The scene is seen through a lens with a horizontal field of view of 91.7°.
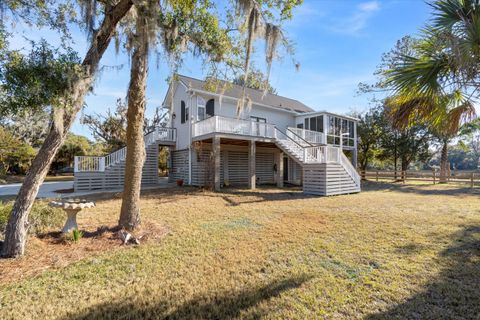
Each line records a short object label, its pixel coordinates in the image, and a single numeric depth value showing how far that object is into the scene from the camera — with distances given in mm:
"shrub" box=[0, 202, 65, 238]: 4207
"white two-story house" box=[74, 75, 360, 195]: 11586
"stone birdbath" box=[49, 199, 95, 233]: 4449
